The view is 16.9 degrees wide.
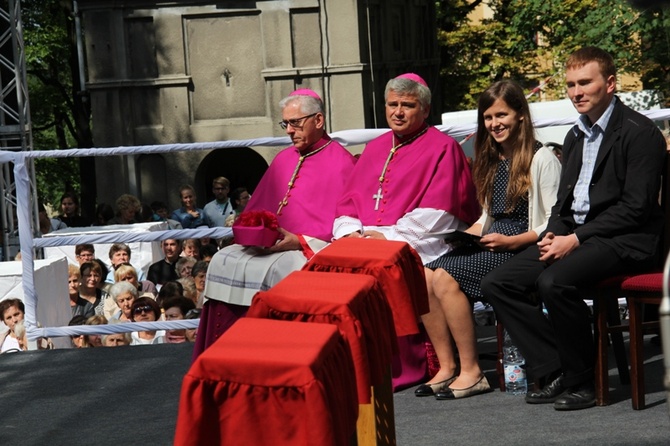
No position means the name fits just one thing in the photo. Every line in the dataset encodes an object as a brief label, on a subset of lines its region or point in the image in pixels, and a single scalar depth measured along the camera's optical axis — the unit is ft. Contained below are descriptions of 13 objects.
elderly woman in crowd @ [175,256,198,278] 60.69
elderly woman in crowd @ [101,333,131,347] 48.45
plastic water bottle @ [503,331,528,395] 32.89
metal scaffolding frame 86.68
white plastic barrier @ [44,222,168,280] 68.21
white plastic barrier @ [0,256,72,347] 47.92
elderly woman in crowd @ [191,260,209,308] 55.70
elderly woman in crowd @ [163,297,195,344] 49.15
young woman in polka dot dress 33.00
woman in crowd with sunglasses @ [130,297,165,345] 49.20
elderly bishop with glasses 35.27
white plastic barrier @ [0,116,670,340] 42.26
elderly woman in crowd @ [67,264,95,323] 57.60
